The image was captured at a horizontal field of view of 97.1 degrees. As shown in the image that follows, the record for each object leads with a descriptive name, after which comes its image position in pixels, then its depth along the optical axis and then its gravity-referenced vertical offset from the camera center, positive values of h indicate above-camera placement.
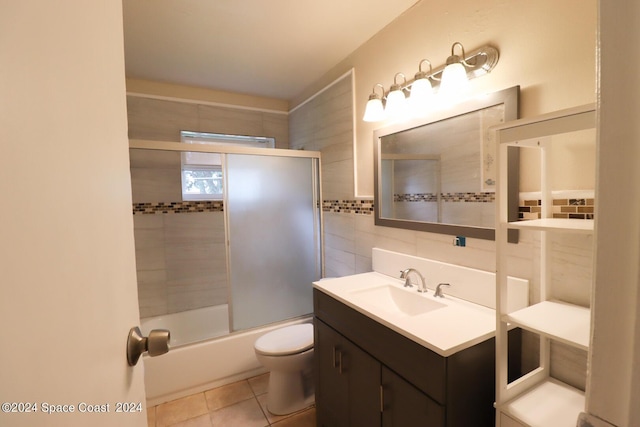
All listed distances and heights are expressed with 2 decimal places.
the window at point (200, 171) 2.64 +0.31
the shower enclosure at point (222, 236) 2.26 -0.28
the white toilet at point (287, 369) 1.78 -1.08
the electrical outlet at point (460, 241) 1.37 -0.22
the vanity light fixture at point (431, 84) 1.25 +0.57
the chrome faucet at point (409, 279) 1.51 -0.45
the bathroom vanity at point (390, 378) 0.94 -0.70
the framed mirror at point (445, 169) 1.26 +0.15
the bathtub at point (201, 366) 1.92 -1.17
